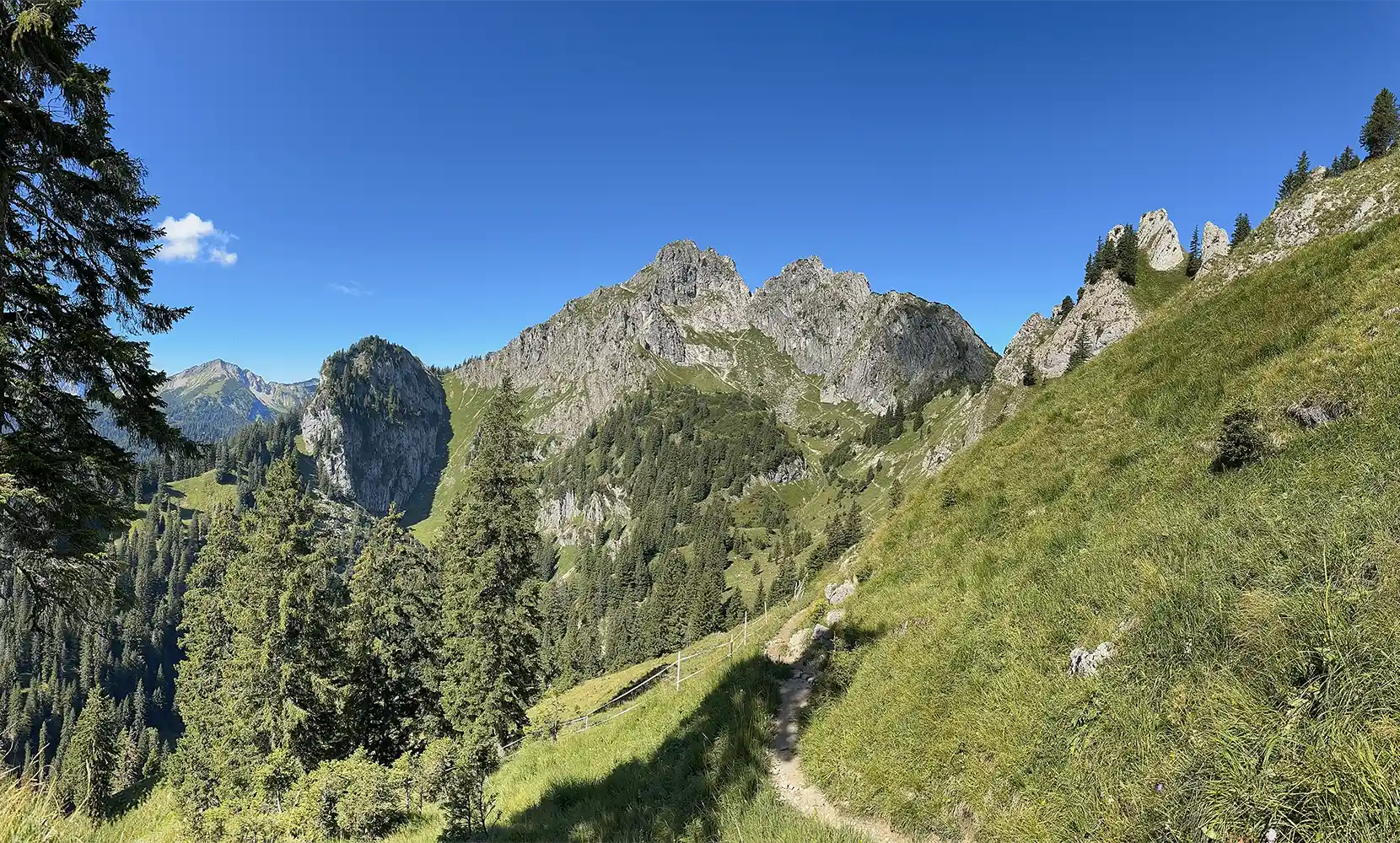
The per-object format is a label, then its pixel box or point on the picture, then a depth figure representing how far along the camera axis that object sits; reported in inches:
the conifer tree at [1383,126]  2763.3
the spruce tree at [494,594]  927.0
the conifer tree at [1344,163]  3427.7
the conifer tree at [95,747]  1776.6
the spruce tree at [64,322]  350.6
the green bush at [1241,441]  404.2
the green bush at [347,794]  448.8
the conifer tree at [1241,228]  4159.9
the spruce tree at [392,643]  1245.1
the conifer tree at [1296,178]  3759.8
